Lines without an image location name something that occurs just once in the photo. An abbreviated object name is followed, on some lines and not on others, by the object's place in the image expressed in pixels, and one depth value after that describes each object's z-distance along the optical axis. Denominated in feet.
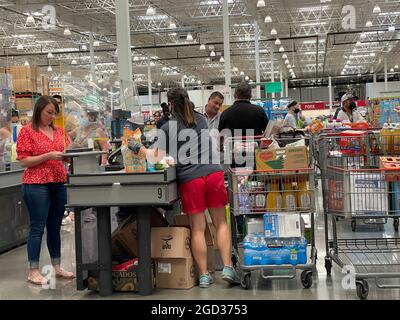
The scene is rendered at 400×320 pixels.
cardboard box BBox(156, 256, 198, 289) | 14.57
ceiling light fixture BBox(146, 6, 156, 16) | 51.72
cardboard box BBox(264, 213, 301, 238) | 14.52
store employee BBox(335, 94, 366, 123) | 31.19
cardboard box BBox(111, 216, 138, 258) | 15.10
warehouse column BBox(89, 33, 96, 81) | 65.26
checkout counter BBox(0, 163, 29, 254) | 20.72
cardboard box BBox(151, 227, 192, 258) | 14.48
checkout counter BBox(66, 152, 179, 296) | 13.65
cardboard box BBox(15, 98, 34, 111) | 35.55
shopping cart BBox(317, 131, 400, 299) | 13.58
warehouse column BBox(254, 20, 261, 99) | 61.74
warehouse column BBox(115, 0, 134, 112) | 25.22
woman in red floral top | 15.46
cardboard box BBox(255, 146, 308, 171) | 14.51
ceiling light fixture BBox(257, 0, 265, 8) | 51.73
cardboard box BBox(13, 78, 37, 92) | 35.50
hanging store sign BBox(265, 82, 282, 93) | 43.50
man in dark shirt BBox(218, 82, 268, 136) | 18.83
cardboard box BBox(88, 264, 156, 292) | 14.46
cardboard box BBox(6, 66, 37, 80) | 35.24
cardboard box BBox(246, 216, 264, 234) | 15.44
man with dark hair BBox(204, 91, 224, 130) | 20.65
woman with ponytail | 14.57
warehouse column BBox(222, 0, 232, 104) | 47.19
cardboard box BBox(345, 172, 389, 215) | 13.61
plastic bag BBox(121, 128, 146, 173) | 13.88
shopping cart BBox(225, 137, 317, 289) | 14.35
